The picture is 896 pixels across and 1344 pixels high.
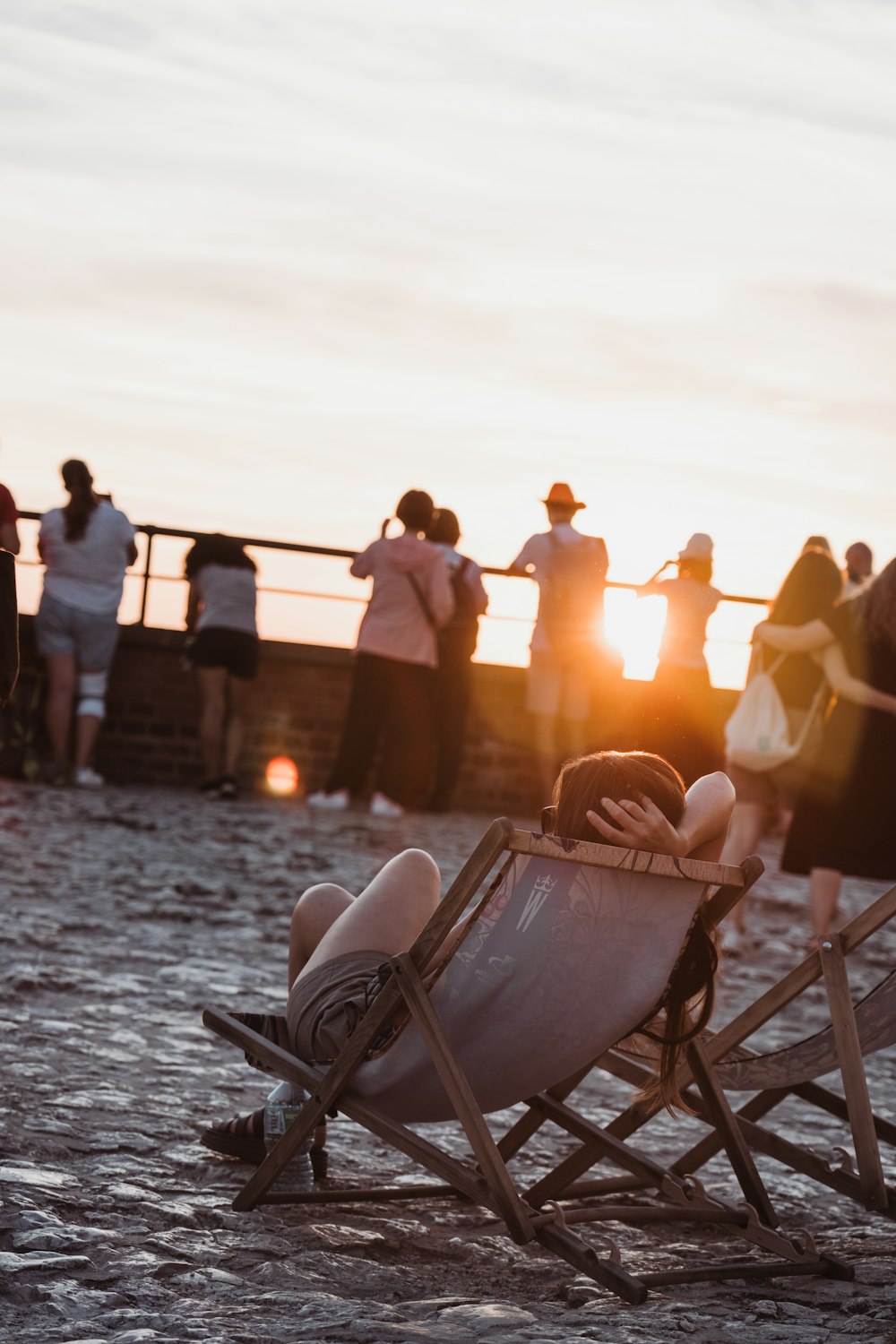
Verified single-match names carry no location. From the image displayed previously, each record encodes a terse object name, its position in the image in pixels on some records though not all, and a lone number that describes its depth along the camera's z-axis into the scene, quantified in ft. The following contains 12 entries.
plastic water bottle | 12.69
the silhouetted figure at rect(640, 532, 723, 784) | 28.45
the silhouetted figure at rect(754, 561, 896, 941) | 23.07
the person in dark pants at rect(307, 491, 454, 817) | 38.70
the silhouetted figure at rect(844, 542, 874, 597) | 35.99
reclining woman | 11.37
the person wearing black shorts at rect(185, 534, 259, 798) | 40.75
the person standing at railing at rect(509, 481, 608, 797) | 34.17
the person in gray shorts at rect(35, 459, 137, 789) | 38.88
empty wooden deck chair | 11.74
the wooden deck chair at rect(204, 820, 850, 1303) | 10.71
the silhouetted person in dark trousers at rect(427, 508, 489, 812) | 40.32
